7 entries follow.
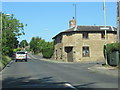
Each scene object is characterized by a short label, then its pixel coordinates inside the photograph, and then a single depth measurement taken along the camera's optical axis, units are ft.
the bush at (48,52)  201.16
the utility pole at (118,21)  82.99
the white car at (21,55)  137.69
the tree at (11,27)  129.42
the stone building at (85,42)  142.00
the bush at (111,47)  73.10
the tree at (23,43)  552.41
